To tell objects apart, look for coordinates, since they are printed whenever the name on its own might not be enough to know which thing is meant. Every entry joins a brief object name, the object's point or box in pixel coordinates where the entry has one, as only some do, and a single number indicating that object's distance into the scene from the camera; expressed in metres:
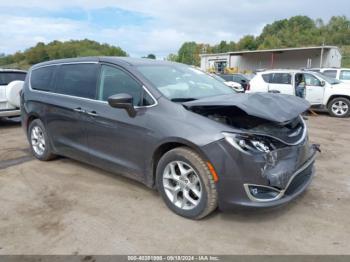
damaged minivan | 3.00
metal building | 40.66
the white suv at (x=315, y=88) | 10.70
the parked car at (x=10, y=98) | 7.97
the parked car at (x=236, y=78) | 17.78
